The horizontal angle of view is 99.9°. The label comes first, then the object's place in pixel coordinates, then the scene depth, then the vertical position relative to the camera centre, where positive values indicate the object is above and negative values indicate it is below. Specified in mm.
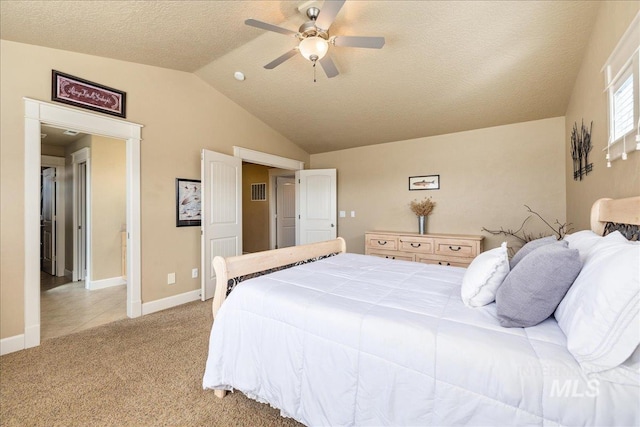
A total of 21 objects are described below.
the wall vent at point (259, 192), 6574 +516
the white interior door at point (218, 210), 3449 +41
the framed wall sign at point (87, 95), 2510 +1192
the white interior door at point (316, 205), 4941 +138
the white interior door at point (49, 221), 4785 -129
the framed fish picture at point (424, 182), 4152 +467
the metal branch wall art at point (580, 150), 2312 +568
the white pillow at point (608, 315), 773 -318
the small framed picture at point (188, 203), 3395 +135
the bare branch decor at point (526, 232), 3350 -269
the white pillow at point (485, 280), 1284 -335
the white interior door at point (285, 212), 6520 +17
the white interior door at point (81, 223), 4418 -152
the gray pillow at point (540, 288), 1024 -298
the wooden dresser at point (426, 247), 3609 -505
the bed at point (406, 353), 822 -547
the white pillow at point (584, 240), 1236 -161
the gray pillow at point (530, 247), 1581 -215
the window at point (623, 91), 1372 +685
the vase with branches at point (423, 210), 4109 +28
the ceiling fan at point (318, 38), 1908 +1341
